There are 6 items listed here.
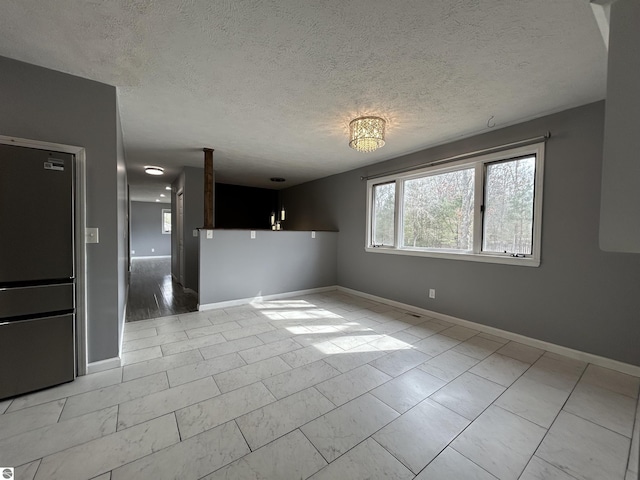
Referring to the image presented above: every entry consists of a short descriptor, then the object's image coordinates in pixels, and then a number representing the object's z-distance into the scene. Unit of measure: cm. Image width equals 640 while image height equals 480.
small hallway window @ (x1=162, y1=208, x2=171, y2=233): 1142
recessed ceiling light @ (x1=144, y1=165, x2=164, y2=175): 517
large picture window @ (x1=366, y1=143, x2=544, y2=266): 282
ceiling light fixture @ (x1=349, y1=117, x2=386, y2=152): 270
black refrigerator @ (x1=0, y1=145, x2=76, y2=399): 179
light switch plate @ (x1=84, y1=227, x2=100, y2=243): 212
